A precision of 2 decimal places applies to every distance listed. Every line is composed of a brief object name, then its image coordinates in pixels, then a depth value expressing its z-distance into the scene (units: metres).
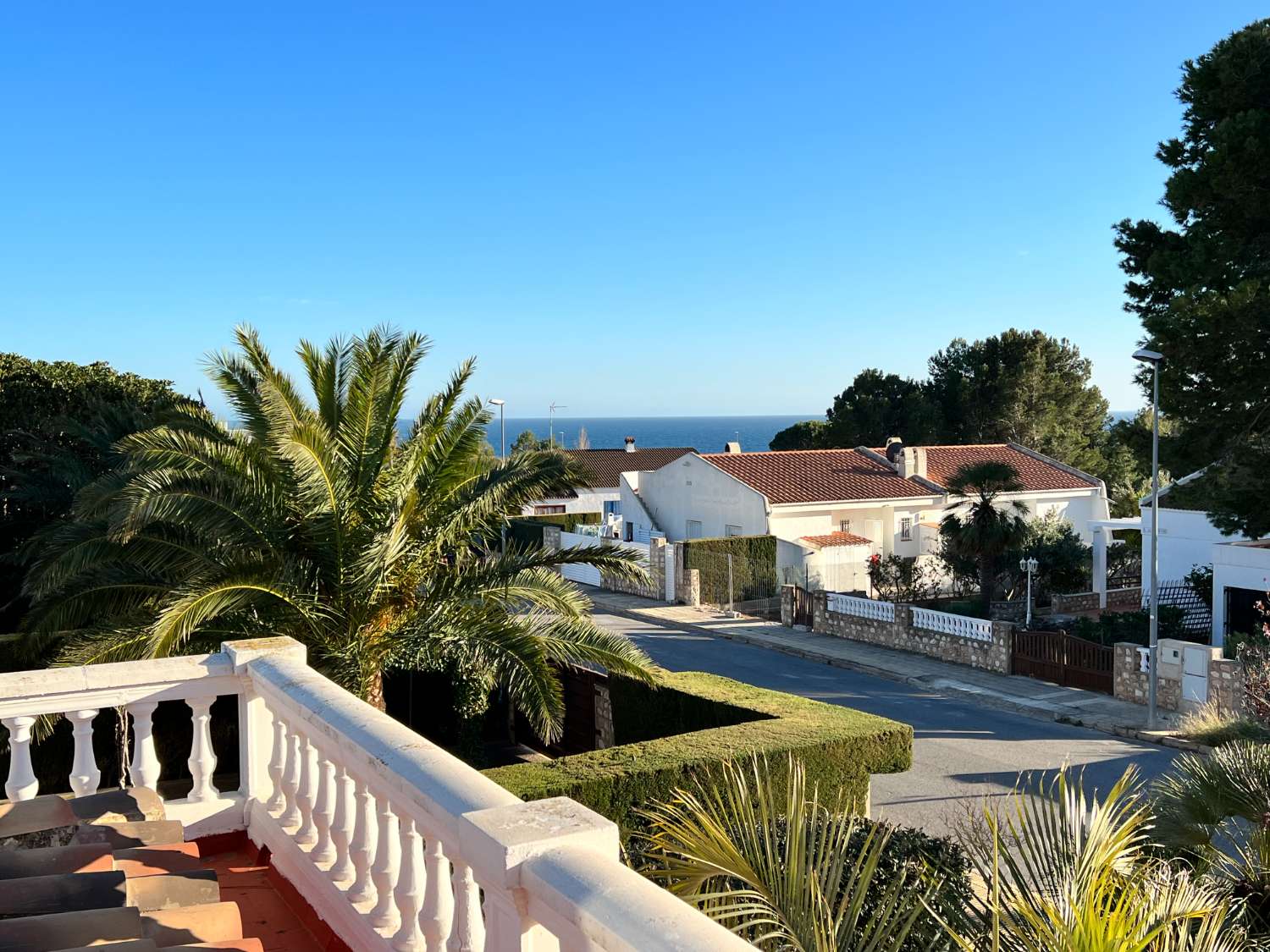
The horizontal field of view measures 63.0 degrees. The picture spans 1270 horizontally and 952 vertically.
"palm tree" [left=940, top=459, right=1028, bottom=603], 27.33
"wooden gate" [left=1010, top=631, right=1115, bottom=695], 21.53
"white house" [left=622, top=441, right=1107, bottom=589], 36.25
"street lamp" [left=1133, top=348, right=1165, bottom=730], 18.06
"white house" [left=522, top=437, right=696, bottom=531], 53.69
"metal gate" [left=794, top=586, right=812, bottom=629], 29.81
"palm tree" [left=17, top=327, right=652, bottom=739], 10.18
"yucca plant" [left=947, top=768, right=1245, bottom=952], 3.61
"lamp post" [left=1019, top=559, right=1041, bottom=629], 26.28
